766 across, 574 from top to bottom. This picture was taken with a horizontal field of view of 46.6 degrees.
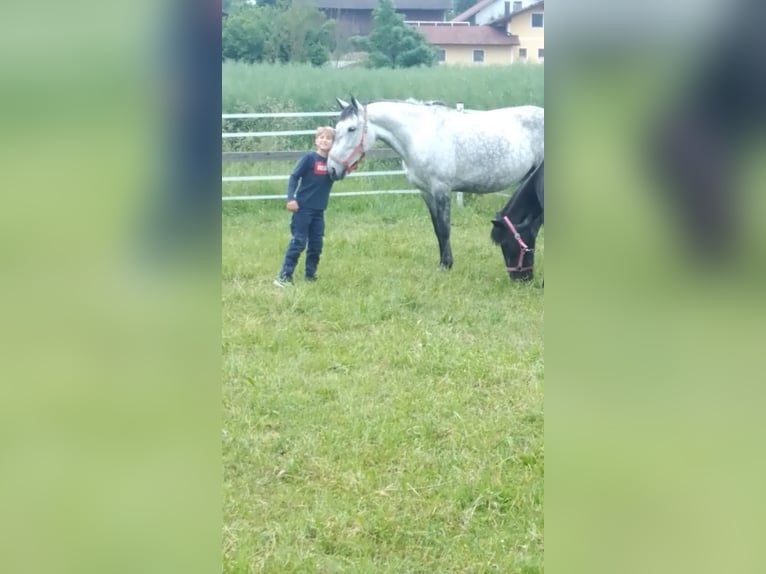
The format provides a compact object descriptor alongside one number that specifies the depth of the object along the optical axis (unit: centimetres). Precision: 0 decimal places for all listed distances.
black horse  648
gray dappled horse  760
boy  666
